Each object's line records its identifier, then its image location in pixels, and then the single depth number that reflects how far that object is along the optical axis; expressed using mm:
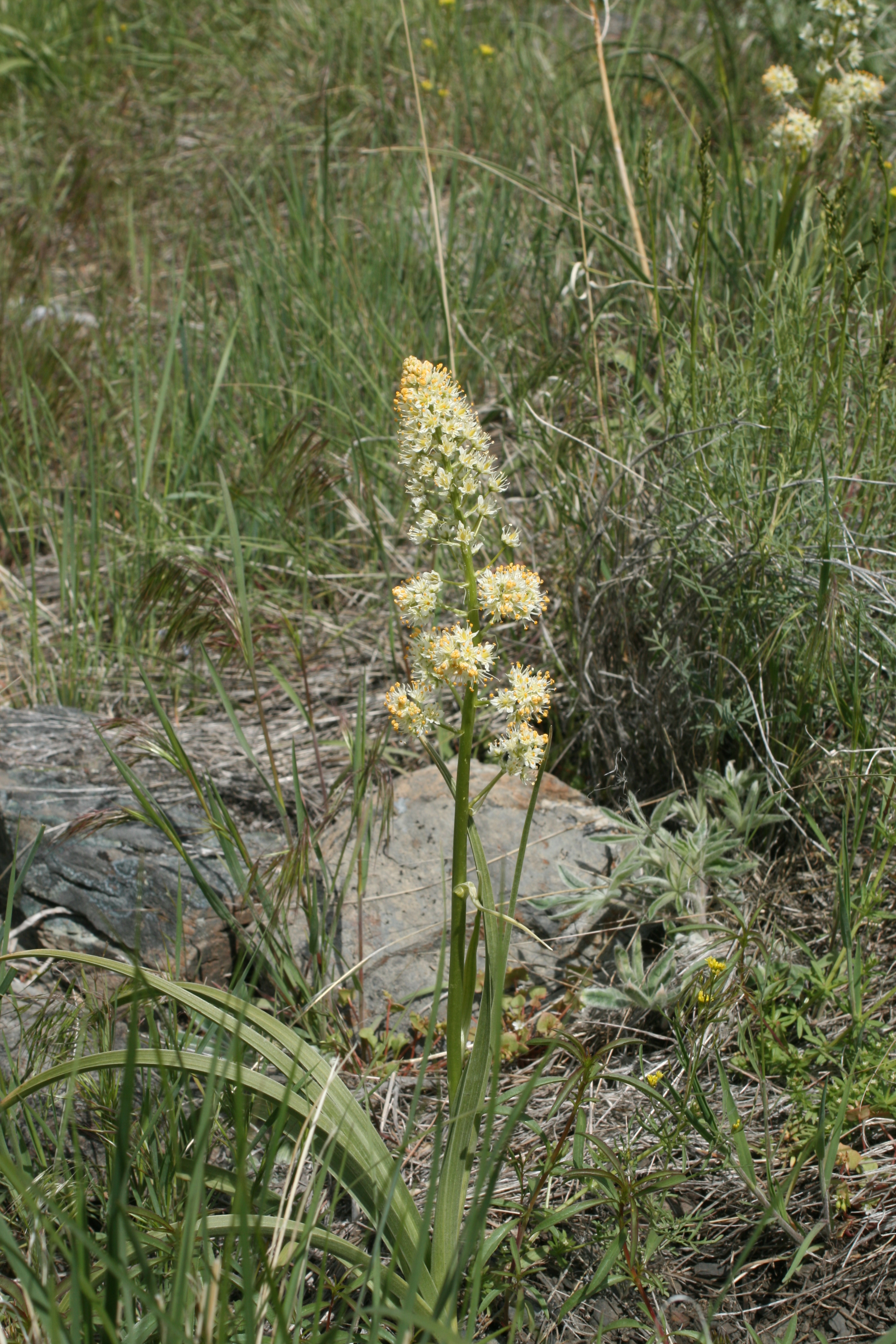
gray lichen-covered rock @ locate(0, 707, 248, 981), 1474
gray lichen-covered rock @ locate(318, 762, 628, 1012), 1501
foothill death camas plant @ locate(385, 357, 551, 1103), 1275
